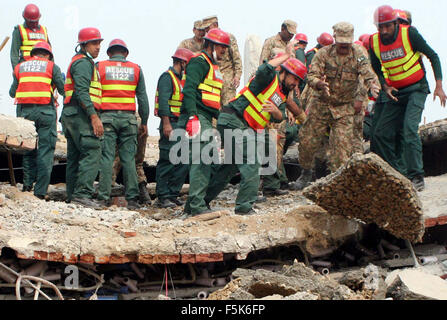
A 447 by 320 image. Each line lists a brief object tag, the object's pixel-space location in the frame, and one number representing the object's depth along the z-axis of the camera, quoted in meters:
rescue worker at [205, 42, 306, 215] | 13.93
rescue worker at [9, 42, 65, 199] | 16.98
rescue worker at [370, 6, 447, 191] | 14.71
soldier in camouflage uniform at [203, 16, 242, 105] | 20.05
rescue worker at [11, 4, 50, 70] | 19.48
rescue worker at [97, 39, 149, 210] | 16.17
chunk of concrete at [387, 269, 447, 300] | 9.51
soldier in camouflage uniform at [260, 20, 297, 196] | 18.05
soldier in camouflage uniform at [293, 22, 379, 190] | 16.66
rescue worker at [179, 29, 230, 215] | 14.23
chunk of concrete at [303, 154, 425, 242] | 11.27
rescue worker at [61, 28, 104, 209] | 15.32
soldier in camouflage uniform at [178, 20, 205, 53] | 20.28
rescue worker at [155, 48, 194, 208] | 17.73
